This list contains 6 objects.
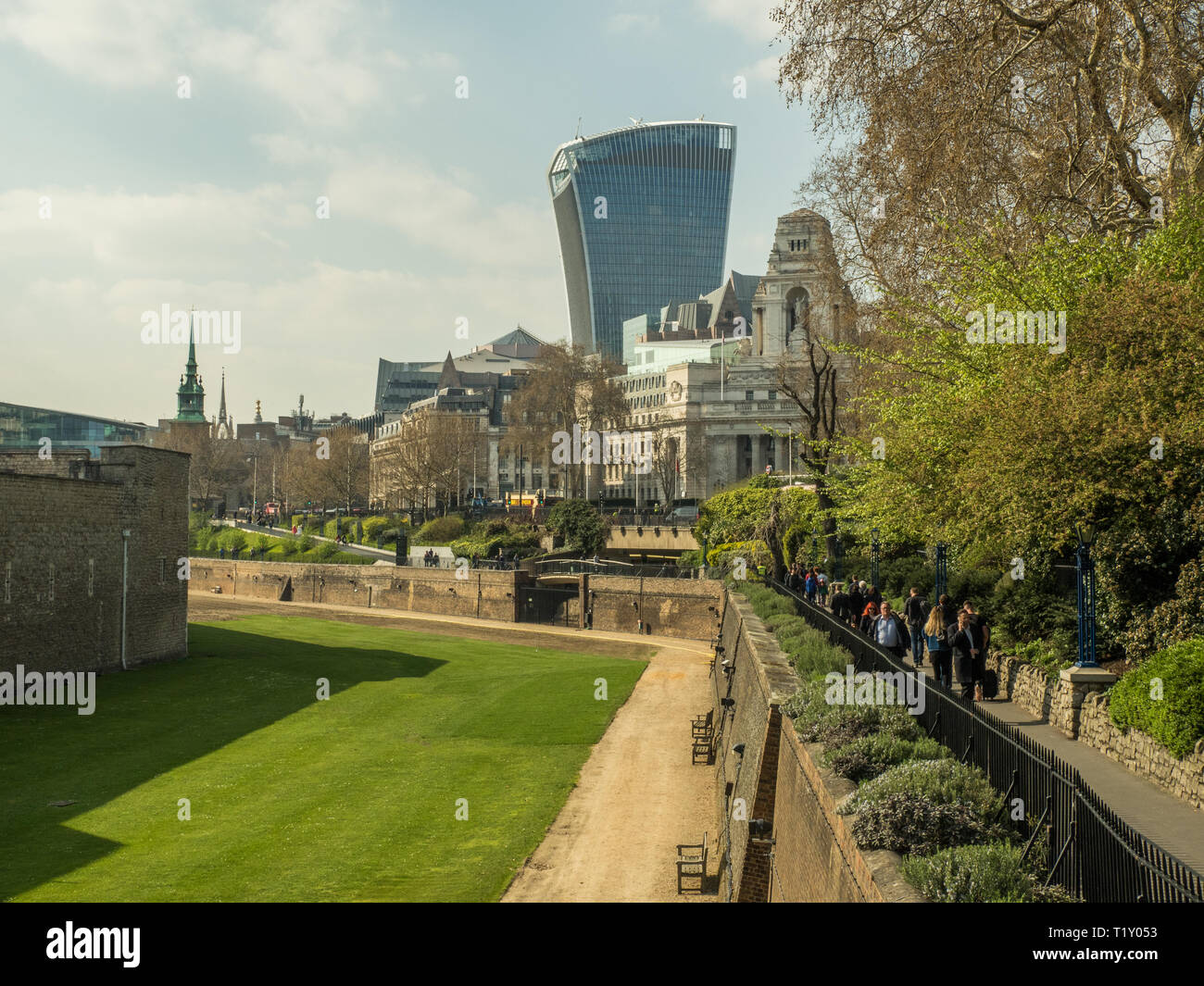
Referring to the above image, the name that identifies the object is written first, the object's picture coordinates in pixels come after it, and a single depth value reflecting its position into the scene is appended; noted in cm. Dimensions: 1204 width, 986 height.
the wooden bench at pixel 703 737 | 3084
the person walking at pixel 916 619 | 2392
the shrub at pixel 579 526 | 7394
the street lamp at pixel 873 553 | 3102
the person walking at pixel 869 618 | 2636
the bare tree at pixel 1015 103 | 2206
